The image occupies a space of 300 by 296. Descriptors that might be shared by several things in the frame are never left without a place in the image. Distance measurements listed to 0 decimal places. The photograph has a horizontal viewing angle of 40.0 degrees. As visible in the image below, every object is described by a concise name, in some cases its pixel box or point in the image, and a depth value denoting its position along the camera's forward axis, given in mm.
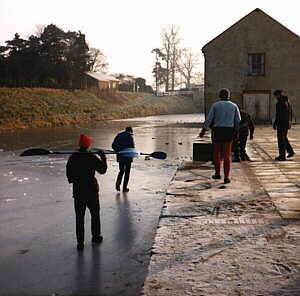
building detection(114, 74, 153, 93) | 77812
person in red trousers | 8273
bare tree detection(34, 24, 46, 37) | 65406
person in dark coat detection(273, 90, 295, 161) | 10938
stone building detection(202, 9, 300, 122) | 30219
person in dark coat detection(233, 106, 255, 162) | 11398
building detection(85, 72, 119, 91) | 63750
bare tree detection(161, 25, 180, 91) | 76312
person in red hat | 5617
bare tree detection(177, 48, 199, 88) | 81925
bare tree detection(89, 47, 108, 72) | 83062
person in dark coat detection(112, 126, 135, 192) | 9070
